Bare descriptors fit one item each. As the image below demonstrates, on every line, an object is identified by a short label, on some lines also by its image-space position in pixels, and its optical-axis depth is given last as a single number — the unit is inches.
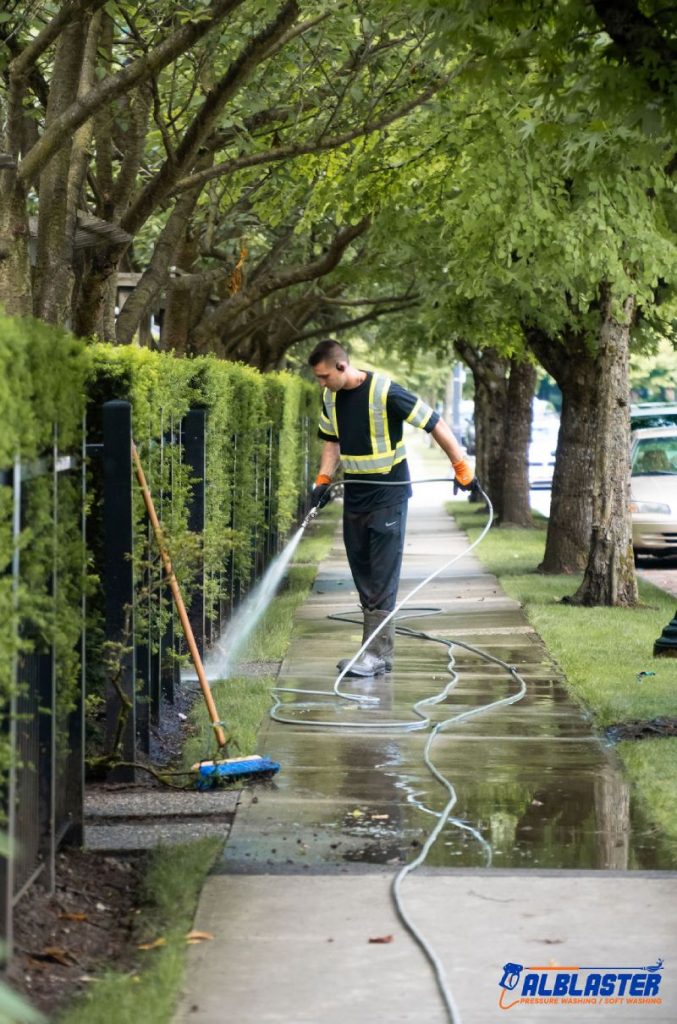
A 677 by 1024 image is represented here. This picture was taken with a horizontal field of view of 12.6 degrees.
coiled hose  353.2
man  770.7
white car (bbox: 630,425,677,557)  1533.5
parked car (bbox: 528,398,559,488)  3297.2
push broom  545.6
